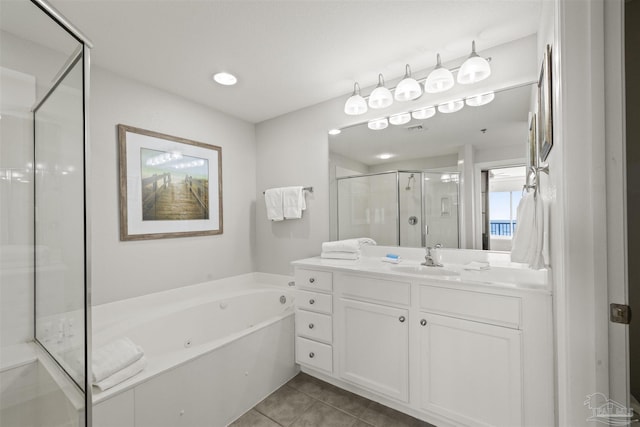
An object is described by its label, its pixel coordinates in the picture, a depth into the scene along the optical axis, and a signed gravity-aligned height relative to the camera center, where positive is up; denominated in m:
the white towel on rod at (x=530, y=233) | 1.24 -0.10
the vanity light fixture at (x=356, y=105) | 2.12 +0.85
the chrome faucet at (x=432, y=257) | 1.87 -0.31
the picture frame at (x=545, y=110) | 1.10 +0.45
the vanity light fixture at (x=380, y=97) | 2.04 +0.88
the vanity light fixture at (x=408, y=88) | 1.87 +0.87
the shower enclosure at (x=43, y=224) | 1.02 -0.02
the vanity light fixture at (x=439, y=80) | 1.76 +0.87
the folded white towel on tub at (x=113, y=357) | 1.27 -0.70
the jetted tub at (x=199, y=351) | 1.35 -0.89
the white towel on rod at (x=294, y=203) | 2.67 +0.12
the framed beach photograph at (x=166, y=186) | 2.10 +0.26
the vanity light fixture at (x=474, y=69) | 1.62 +0.86
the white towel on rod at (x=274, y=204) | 2.77 +0.11
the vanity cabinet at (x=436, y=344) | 1.30 -0.76
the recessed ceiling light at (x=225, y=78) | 2.09 +1.08
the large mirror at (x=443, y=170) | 1.76 +0.33
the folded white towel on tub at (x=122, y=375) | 1.25 -0.76
